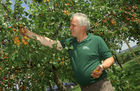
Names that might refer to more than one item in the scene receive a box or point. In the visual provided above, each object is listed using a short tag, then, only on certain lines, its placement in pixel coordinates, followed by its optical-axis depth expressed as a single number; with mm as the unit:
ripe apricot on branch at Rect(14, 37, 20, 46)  2617
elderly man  2297
